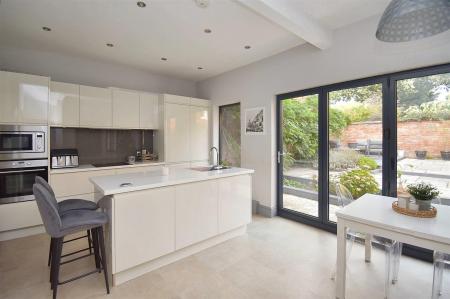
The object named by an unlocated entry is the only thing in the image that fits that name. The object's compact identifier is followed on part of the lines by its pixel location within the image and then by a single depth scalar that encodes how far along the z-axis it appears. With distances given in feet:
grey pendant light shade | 3.92
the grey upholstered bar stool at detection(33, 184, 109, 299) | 5.21
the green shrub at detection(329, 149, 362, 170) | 9.44
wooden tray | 5.12
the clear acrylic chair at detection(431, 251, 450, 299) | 5.09
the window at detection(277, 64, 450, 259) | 7.45
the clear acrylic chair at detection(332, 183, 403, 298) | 5.88
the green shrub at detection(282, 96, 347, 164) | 10.02
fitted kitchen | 6.59
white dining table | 4.34
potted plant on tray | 5.29
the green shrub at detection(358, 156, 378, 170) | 8.82
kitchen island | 6.24
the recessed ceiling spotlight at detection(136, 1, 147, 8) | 7.20
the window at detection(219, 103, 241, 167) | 14.70
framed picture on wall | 12.39
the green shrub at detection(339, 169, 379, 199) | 8.92
